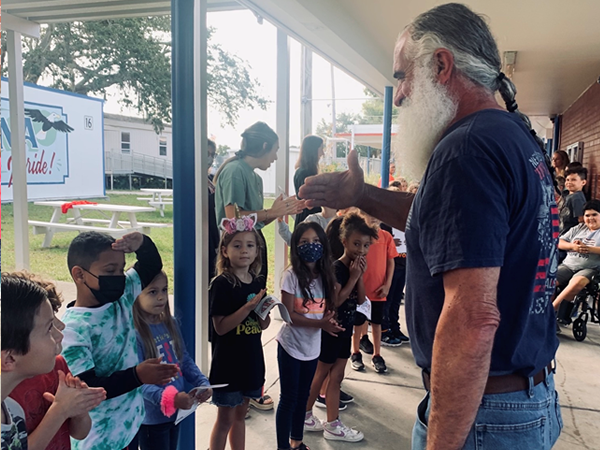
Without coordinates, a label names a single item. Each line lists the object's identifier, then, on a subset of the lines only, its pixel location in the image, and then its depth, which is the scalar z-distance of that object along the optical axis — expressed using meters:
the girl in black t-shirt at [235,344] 2.36
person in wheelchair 5.34
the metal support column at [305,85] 10.98
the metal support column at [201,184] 2.50
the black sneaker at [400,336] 4.81
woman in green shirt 3.04
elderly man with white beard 1.07
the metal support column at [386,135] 7.63
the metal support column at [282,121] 4.84
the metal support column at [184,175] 2.07
